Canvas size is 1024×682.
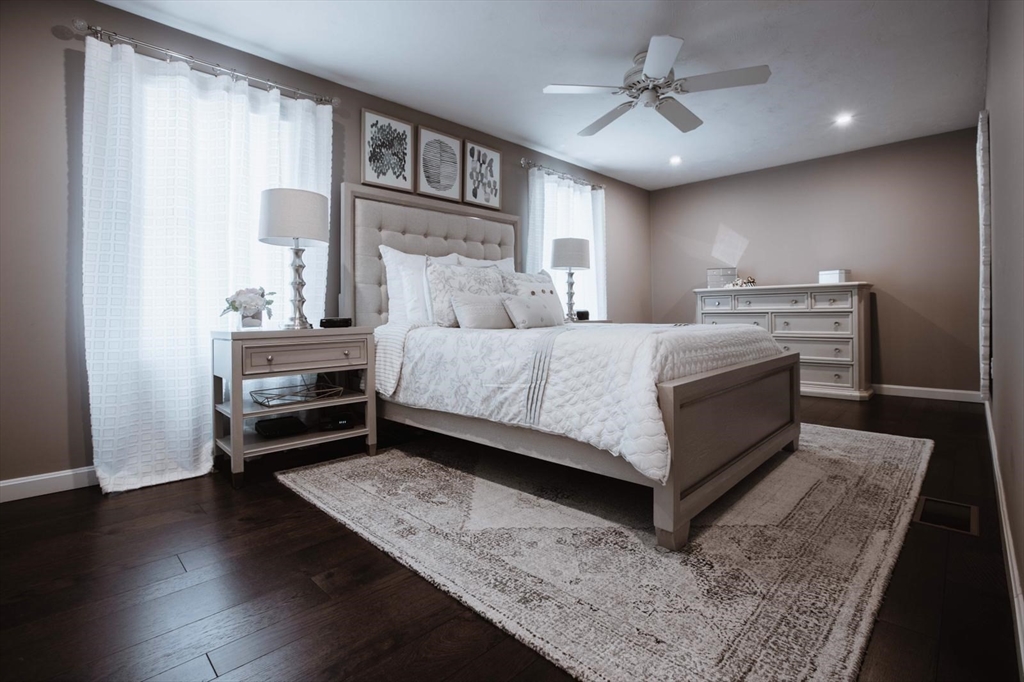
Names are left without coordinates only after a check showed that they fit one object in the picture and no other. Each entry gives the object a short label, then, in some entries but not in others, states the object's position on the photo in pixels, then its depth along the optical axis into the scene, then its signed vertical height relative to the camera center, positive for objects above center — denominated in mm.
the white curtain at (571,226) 4672 +1167
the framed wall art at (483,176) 4145 +1435
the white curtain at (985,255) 2963 +505
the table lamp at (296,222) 2541 +638
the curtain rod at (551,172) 4617 +1670
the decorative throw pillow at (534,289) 3309 +350
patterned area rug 1156 -724
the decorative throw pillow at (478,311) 2850 +165
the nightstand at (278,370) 2352 -157
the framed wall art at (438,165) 3805 +1417
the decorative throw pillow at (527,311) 2906 +167
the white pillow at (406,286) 3209 +362
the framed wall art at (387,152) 3475 +1397
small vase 2582 +111
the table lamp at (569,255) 4430 +764
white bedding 1642 -148
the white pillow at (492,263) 3589 +582
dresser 4430 +73
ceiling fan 2539 +1496
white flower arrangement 2535 +205
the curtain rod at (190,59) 2323 +1525
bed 1660 -304
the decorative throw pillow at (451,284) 3004 +359
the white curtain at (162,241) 2303 +528
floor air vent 1805 -713
